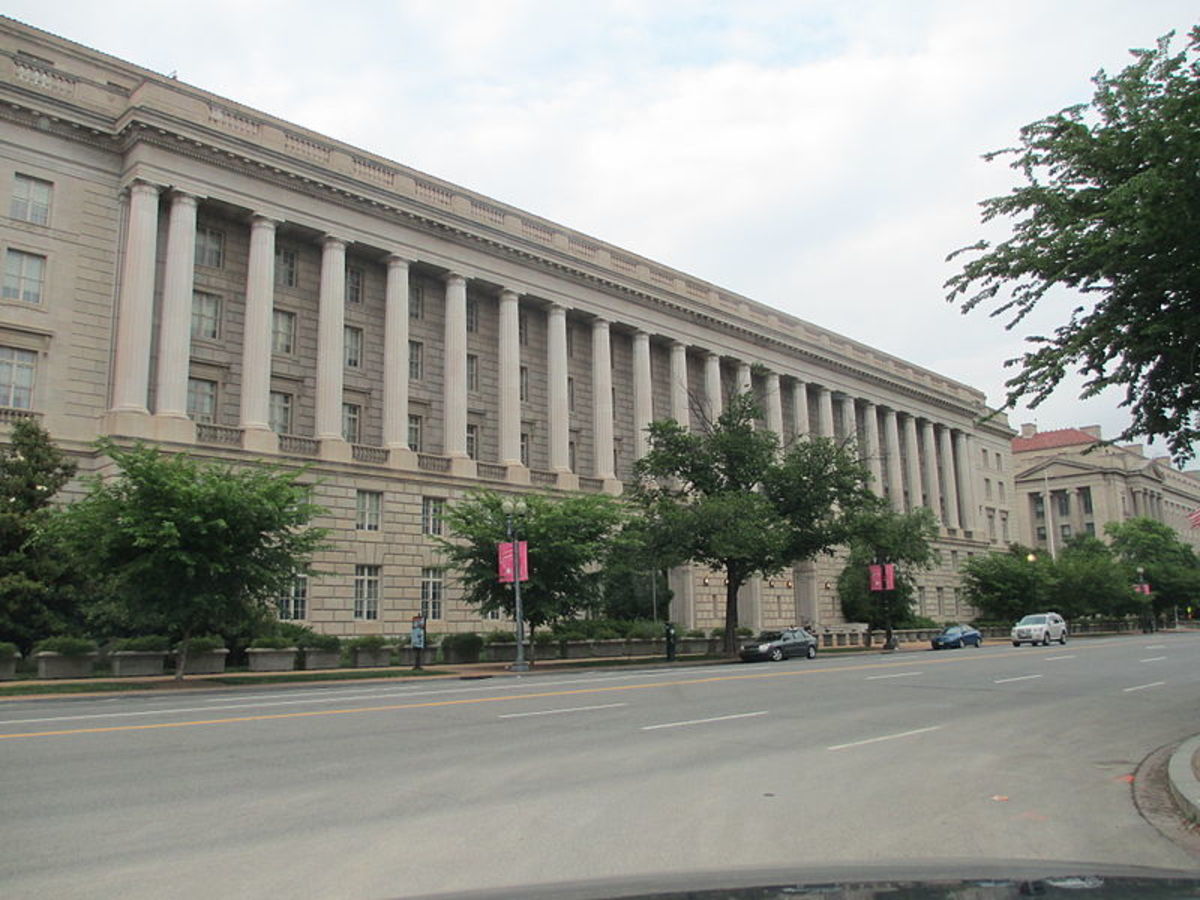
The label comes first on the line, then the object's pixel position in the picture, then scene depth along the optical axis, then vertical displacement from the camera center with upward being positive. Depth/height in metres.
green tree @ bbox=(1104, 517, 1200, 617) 94.56 +6.17
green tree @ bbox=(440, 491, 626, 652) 35.53 +2.77
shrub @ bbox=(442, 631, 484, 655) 37.56 -0.49
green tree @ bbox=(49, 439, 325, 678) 25.88 +2.56
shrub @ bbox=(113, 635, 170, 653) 30.30 -0.28
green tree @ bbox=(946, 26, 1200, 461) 12.30 +5.14
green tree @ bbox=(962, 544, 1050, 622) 75.88 +2.84
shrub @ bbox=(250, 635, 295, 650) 32.88 -0.37
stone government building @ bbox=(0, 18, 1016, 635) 37.06 +14.16
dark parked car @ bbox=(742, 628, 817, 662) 40.19 -0.82
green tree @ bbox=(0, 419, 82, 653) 29.92 +2.44
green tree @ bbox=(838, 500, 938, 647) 46.41 +3.65
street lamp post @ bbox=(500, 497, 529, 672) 32.69 +1.56
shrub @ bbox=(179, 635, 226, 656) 30.66 -0.32
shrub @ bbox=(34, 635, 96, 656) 28.09 -0.30
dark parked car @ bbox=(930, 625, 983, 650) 53.88 -0.81
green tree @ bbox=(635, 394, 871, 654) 43.47 +6.44
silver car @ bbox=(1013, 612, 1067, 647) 52.09 -0.42
